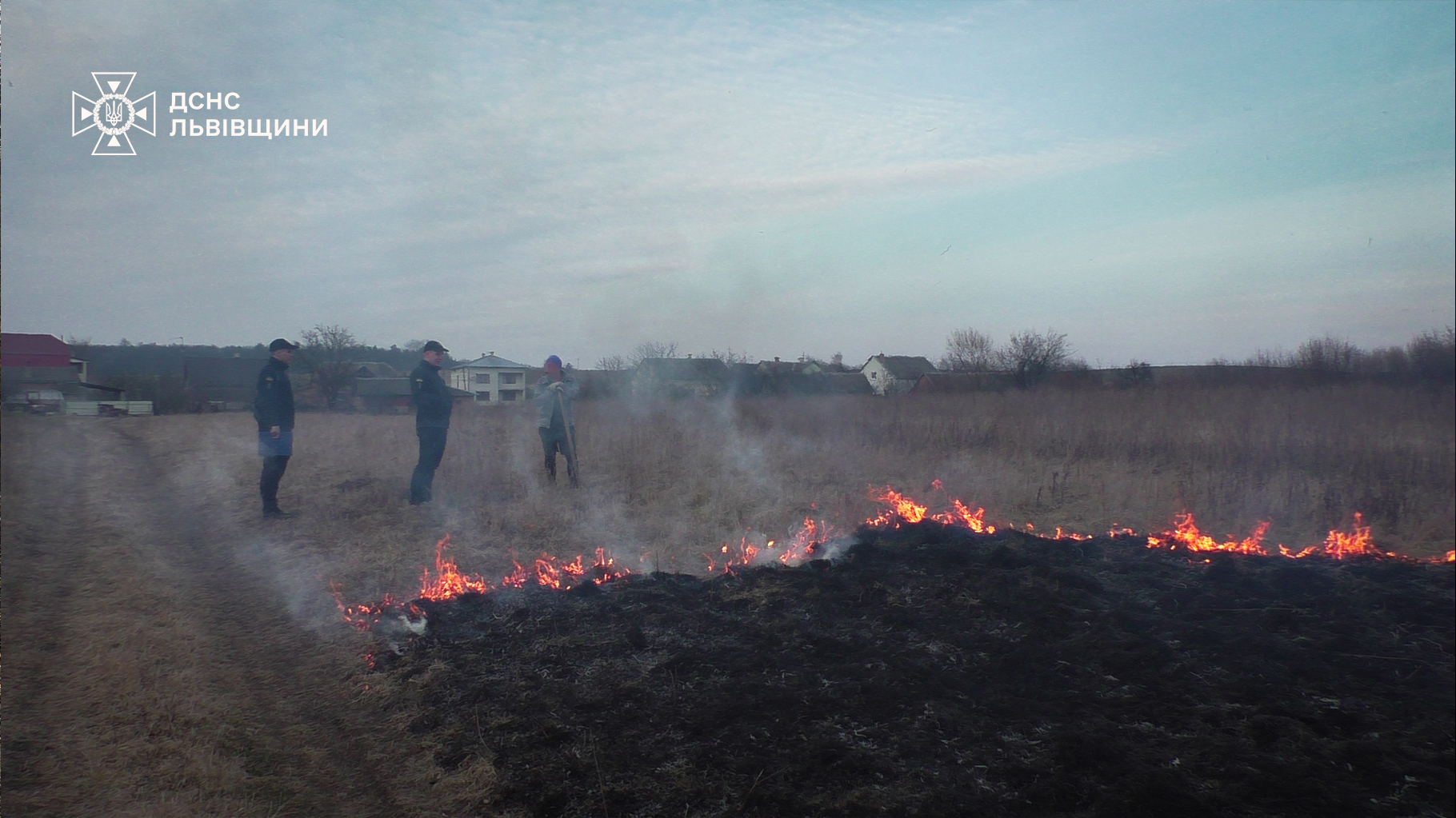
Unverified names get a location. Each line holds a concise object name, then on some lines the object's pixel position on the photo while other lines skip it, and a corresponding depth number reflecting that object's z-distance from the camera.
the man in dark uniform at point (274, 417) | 8.48
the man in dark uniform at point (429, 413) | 9.29
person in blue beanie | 10.17
